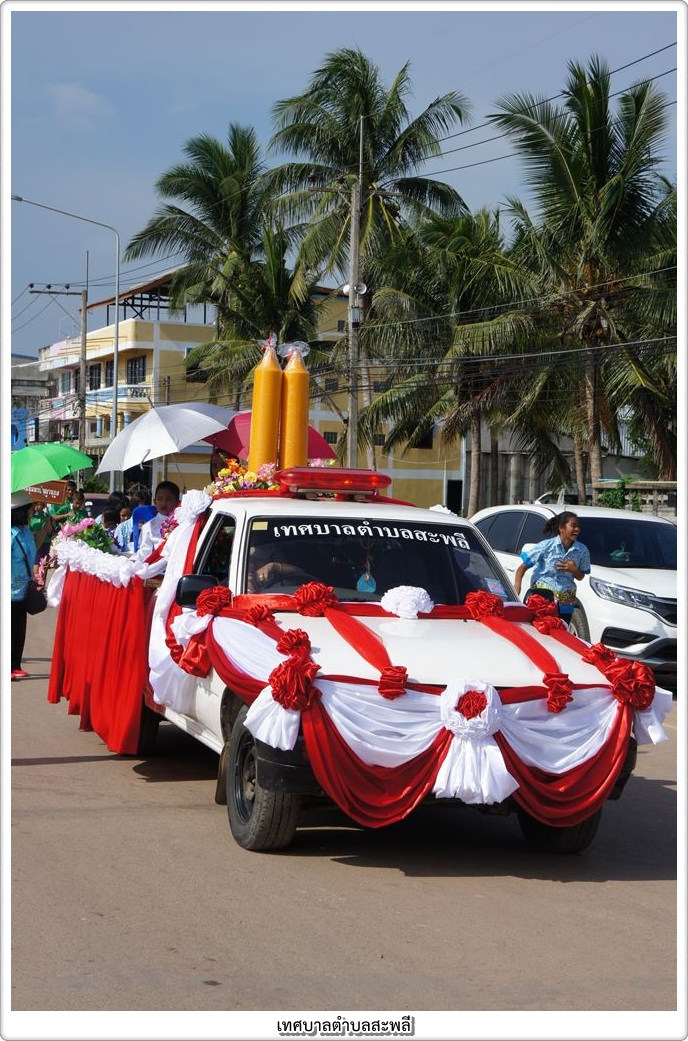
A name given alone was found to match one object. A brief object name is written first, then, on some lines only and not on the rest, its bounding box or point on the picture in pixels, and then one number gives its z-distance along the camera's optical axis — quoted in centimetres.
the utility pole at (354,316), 2914
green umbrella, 1096
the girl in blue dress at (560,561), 1132
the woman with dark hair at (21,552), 1180
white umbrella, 1028
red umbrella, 1109
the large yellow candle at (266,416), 959
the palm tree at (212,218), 4053
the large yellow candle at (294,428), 965
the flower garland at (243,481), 874
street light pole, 4450
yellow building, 5634
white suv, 1251
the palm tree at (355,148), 3475
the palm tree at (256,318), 3900
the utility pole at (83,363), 4748
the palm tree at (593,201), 2650
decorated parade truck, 589
